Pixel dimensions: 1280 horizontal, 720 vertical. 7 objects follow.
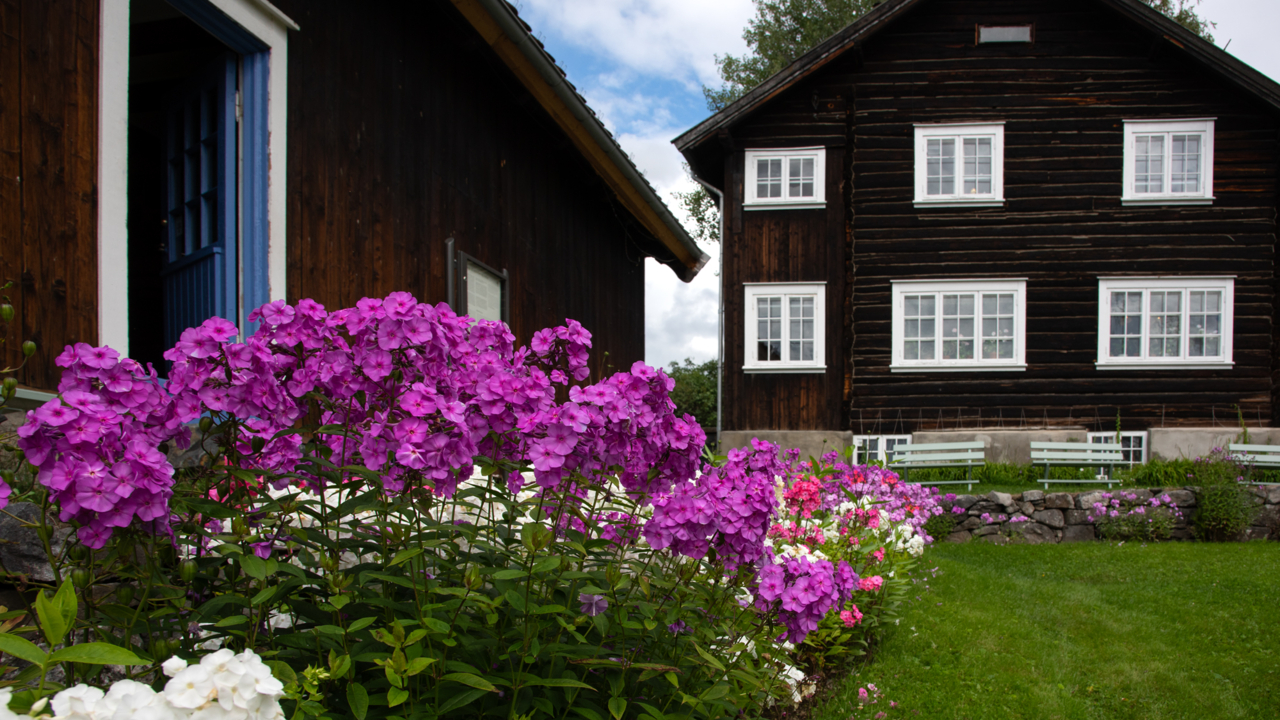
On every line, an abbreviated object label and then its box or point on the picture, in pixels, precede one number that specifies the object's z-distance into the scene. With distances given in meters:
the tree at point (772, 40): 21.55
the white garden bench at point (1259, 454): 10.13
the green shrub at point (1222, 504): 8.64
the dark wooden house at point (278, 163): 2.65
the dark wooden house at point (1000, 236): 11.48
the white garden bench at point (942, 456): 10.47
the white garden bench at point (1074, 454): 10.48
